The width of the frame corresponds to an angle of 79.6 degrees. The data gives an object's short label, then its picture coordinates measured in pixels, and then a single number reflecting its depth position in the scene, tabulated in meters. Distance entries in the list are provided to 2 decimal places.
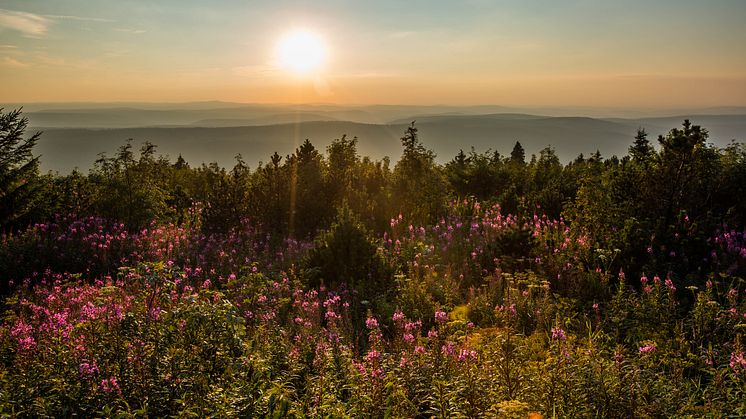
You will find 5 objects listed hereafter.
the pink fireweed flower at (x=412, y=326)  5.64
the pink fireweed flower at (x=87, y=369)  4.34
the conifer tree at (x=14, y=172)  11.13
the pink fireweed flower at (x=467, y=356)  4.62
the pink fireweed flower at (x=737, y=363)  4.23
